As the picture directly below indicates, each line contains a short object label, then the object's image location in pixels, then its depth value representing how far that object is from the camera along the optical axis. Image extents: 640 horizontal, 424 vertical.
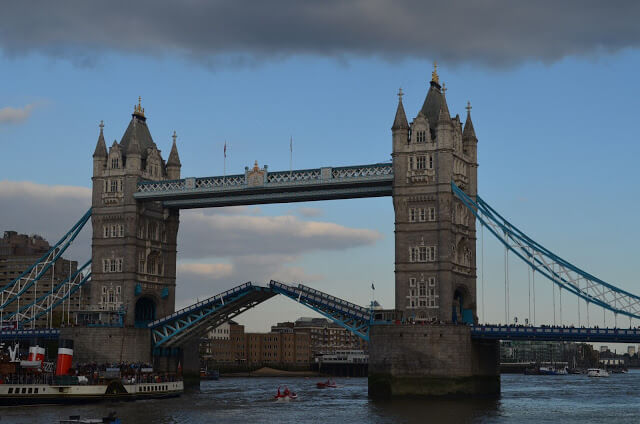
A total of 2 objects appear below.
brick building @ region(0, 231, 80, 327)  185.88
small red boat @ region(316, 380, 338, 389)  128.65
